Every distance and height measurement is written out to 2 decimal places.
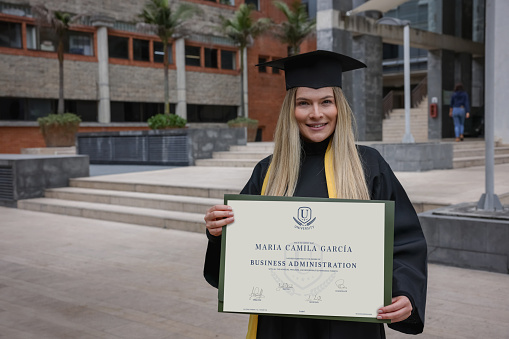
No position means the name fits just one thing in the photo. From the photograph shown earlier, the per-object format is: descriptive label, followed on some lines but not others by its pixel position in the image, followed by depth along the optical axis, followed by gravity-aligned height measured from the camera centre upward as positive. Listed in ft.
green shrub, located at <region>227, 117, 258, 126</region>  83.76 +3.10
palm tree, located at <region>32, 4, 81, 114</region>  77.66 +17.57
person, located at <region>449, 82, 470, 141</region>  55.67 +3.39
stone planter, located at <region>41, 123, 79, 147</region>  75.36 +1.37
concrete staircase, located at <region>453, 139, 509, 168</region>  45.77 -1.36
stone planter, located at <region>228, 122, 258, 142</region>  83.76 +1.95
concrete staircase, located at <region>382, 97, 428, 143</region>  80.02 +2.30
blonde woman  6.63 -0.43
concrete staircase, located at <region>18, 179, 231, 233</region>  29.12 -3.64
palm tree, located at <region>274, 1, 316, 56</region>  105.09 +22.24
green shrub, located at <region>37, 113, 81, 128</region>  74.79 +3.29
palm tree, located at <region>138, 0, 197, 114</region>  90.27 +20.31
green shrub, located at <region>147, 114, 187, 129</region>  62.59 +2.37
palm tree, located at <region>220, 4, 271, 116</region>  102.17 +21.57
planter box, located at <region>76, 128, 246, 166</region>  54.08 -0.17
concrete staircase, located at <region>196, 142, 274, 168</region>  51.20 -1.39
